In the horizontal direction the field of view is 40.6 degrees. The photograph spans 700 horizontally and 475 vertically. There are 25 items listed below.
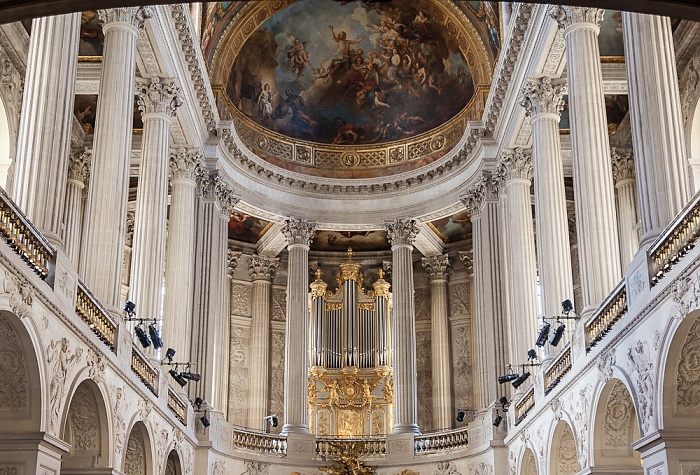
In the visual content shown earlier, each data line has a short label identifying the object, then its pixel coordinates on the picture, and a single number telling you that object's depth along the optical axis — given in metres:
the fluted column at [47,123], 15.59
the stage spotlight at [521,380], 25.55
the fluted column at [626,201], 31.80
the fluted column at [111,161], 19.78
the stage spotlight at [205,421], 28.91
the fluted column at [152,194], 24.74
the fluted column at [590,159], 20.45
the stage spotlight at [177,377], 24.94
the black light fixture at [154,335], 22.19
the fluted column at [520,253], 28.55
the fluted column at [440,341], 38.50
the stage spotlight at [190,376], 25.60
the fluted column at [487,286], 31.16
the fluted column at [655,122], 15.94
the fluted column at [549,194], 24.98
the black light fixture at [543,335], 22.41
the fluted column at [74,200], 31.77
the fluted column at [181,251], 27.81
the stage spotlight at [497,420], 29.24
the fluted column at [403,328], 34.09
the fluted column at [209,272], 30.44
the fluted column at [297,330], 33.78
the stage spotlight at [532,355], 25.44
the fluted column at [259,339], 38.72
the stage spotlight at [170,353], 24.56
